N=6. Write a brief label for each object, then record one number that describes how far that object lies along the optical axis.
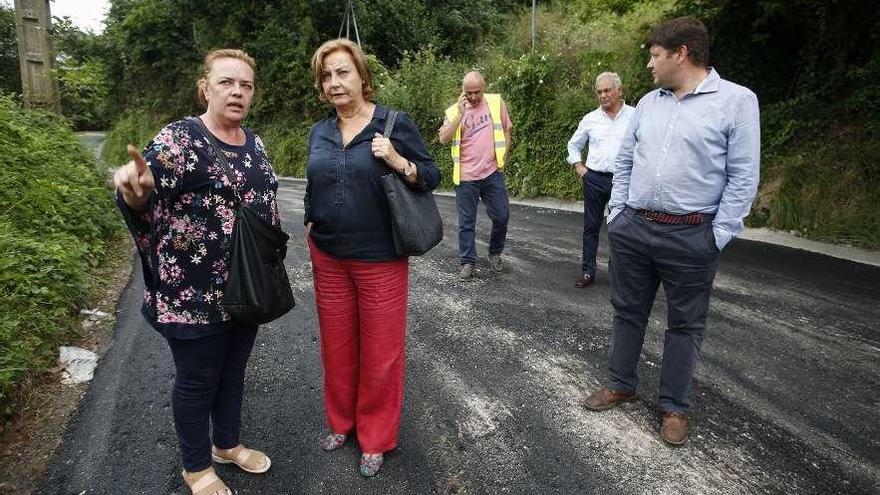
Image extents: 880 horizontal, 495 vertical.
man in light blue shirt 2.56
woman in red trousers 2.41
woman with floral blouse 2.02
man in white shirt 4.82
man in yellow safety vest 5.38
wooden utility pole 7.37
